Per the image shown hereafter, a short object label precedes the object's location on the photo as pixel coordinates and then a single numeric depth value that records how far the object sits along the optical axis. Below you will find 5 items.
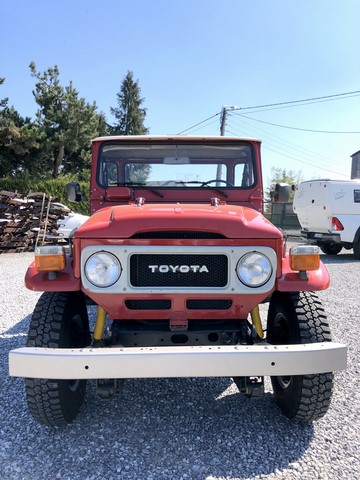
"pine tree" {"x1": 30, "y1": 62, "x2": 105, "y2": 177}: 20.97
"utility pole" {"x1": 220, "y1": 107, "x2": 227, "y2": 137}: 23.03
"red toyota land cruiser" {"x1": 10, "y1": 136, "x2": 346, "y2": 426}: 2.13
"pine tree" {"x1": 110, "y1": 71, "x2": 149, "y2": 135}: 41.31
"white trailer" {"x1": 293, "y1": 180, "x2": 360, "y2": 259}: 10.94
